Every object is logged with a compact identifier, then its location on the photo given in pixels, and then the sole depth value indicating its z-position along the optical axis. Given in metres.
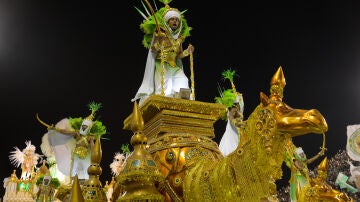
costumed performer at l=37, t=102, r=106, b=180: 6.62
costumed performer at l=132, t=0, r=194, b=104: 3.47
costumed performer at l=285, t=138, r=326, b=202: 4.83
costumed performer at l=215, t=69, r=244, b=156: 4.22
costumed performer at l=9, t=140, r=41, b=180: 11.93
